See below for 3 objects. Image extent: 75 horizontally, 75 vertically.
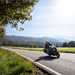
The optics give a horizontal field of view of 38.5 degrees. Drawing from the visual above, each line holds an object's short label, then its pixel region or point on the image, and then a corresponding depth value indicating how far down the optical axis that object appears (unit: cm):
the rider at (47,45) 1029
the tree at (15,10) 634
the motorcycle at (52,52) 974
